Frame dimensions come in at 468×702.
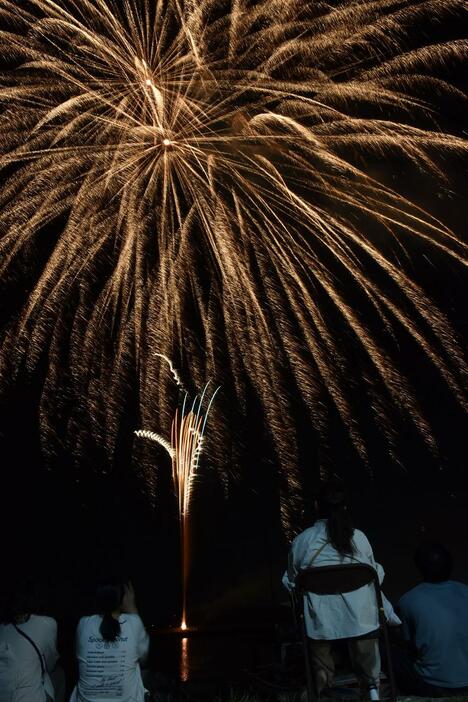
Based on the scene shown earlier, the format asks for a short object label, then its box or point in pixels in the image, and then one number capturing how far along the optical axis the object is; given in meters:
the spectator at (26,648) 4.83
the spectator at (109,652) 4.70
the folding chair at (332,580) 4.52
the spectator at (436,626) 4.87
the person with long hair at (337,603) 4.62
